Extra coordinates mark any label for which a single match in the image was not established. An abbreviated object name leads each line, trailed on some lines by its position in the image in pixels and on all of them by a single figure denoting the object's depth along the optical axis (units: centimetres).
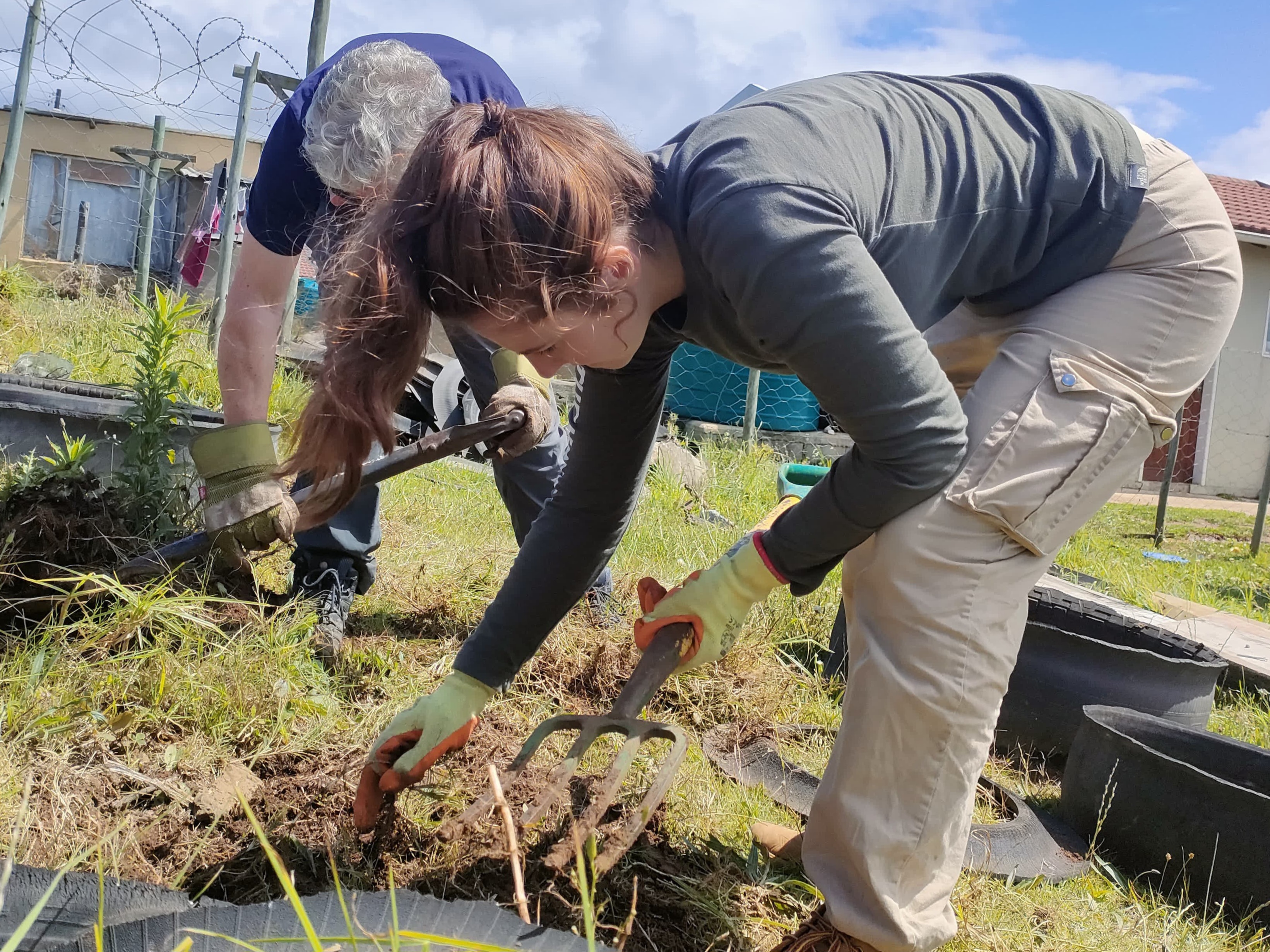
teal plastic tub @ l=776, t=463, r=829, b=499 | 365
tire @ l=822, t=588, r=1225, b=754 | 234
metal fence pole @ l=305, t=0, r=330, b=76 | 470
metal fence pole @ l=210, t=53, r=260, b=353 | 521
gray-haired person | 203
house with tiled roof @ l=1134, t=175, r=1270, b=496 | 1264
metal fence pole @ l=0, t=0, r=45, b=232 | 581
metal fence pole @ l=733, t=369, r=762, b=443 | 575
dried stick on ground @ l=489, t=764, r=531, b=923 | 123
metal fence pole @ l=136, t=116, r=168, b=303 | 638
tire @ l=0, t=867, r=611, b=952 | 104
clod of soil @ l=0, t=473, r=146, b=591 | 228
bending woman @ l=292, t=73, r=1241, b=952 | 117
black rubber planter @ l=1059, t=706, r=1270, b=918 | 179
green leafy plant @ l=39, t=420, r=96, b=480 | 242
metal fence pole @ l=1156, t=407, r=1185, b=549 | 659
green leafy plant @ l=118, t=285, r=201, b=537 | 247
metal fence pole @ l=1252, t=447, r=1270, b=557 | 640
